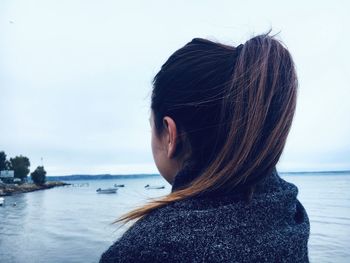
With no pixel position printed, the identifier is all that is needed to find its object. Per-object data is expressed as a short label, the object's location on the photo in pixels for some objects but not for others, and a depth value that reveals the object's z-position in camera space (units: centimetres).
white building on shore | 8500
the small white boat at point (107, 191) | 7988
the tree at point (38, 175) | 9975
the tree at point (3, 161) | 8766
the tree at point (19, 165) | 9525
